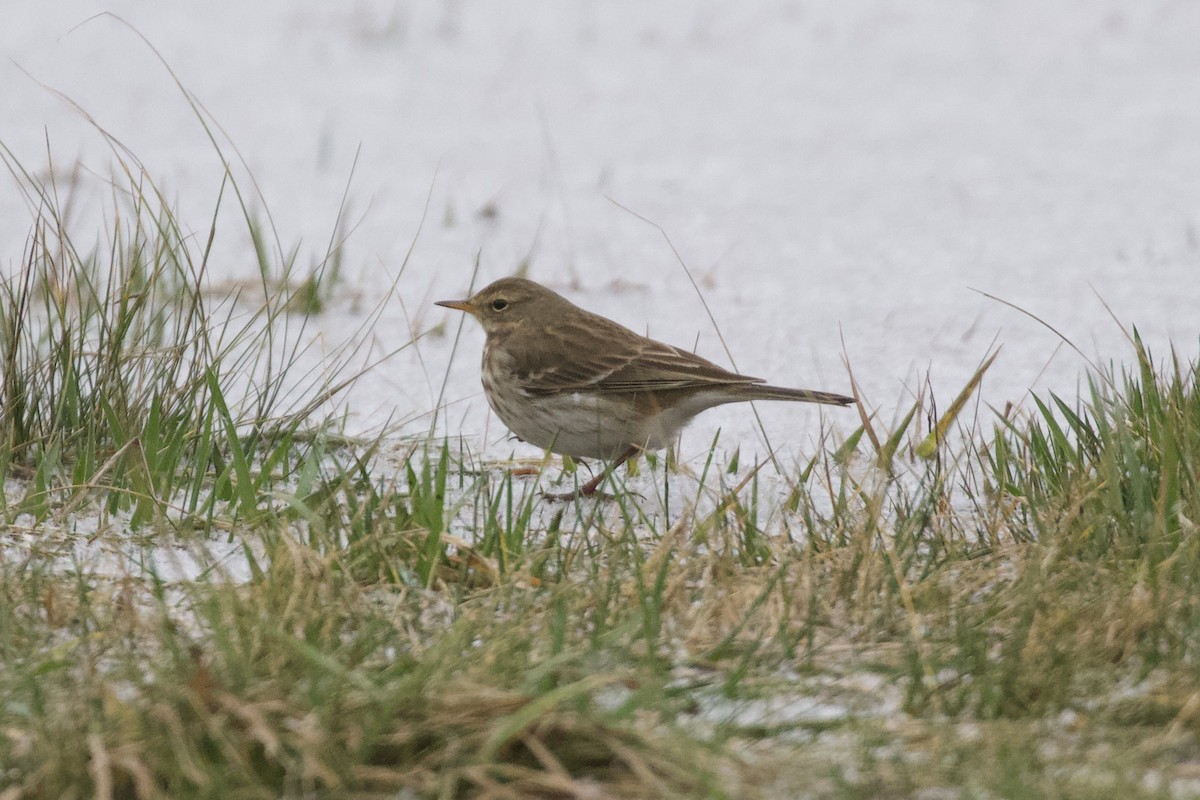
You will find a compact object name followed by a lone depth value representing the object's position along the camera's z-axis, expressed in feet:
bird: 33.53
